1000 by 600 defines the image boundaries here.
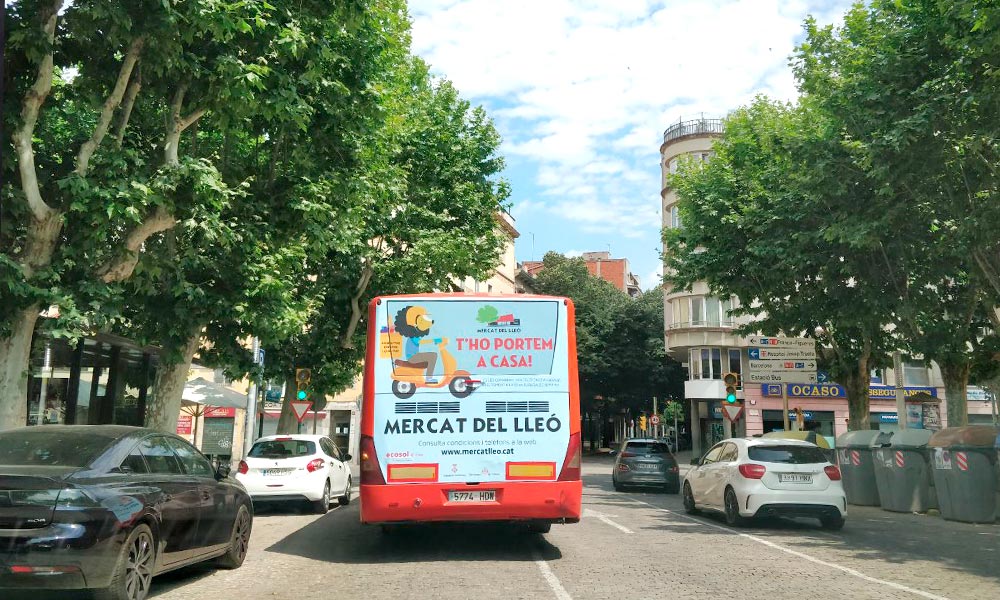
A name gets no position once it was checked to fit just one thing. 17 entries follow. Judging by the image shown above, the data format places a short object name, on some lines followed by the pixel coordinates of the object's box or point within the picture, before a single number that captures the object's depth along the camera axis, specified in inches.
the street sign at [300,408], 904.9
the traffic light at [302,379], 845.2
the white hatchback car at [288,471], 605.0
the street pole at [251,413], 900.0
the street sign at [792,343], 895.7
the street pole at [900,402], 982.5
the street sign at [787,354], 891.4
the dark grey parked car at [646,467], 936.3
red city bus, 371.9
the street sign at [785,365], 889.5
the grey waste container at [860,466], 762.2
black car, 236.5
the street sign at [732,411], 898.1
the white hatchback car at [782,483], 516.1
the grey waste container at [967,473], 592.1
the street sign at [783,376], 888.3
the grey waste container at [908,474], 690.8
